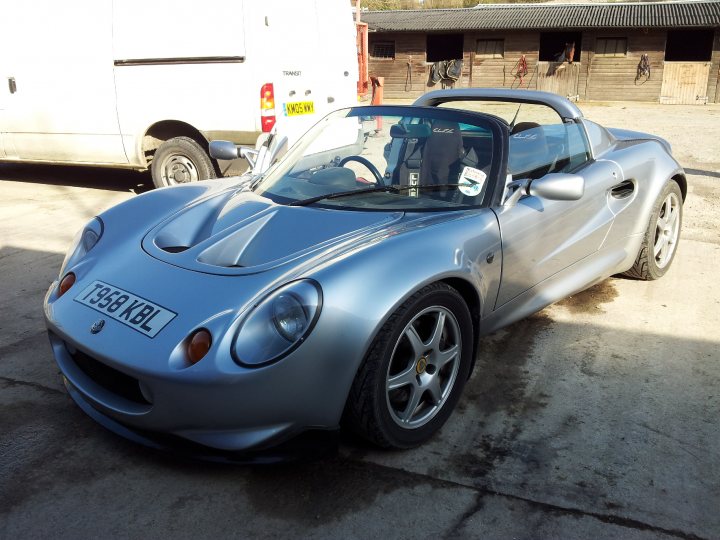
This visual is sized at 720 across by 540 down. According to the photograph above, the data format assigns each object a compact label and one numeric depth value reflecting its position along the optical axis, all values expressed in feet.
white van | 21.67
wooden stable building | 82.02
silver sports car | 7.70
